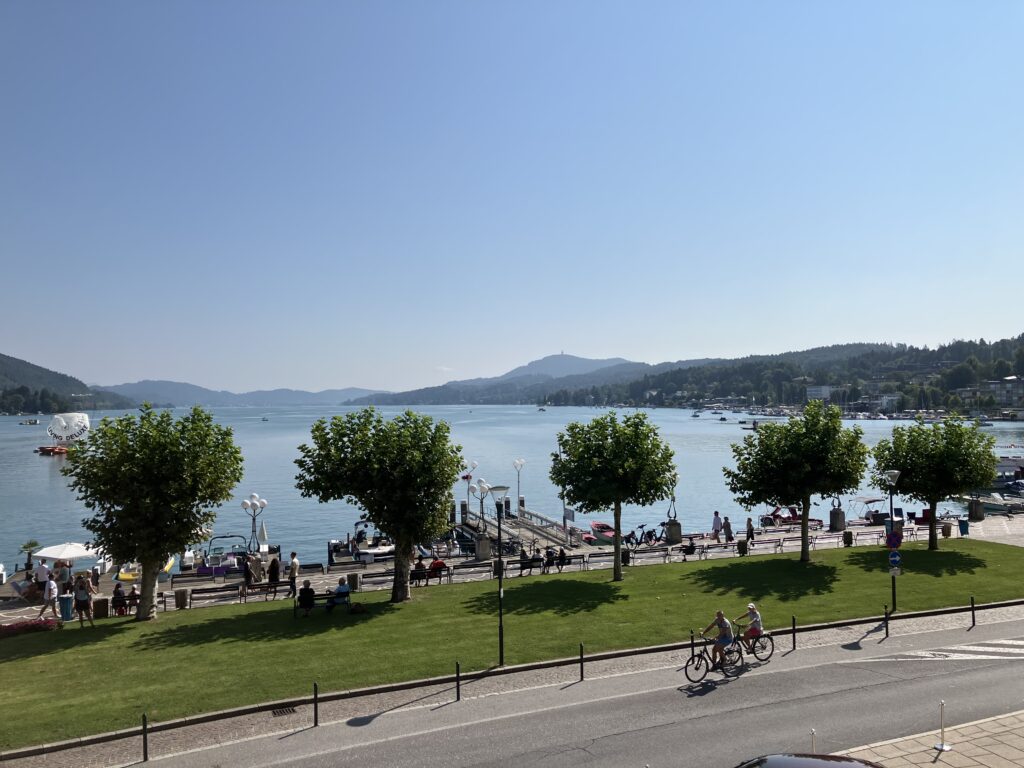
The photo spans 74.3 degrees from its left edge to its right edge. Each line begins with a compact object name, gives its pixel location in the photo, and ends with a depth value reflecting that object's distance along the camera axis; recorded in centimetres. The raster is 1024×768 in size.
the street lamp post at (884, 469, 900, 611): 2663
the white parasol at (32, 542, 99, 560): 3406
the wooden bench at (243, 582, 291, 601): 2881
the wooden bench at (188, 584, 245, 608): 2858
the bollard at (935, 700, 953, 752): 1217
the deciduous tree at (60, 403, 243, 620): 2389
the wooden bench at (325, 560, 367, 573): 3538
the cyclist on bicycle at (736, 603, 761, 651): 1823
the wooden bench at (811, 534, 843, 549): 3972
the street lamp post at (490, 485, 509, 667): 1806
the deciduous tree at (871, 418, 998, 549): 3381
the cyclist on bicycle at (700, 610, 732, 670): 1741
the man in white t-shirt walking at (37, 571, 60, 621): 2665
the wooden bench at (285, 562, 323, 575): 3527
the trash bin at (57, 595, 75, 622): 2483
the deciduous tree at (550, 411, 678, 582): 2922
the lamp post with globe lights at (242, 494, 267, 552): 4122
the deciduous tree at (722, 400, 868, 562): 3227
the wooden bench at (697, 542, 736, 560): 3703
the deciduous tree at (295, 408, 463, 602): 2573
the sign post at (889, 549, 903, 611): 2202
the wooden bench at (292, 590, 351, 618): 2380
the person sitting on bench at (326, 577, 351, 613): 2420
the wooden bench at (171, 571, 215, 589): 3340
